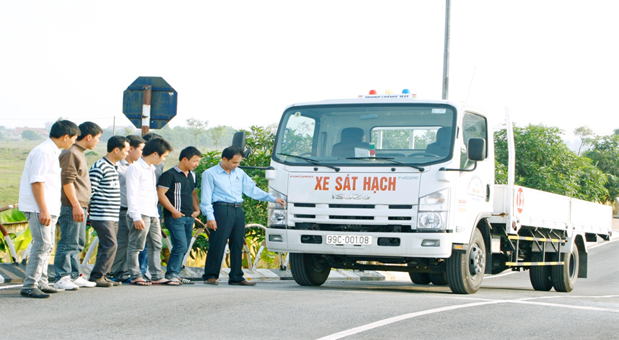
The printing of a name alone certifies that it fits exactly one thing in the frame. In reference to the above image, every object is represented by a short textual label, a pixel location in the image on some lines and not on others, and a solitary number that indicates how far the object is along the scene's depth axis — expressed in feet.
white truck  30.27
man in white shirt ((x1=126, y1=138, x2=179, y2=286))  30.07
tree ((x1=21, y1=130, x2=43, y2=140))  416.09
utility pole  65.36
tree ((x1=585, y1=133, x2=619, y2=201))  182.09
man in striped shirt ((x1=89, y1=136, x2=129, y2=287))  28.86
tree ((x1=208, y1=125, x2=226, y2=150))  357.61
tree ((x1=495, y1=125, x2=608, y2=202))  109.81
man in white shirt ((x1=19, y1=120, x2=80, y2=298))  25.17
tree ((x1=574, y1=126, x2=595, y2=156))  312.99
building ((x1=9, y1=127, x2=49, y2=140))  427.33
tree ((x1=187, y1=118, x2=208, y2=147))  360.69
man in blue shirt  33.12
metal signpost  37.19
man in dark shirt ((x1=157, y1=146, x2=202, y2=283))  32.40
